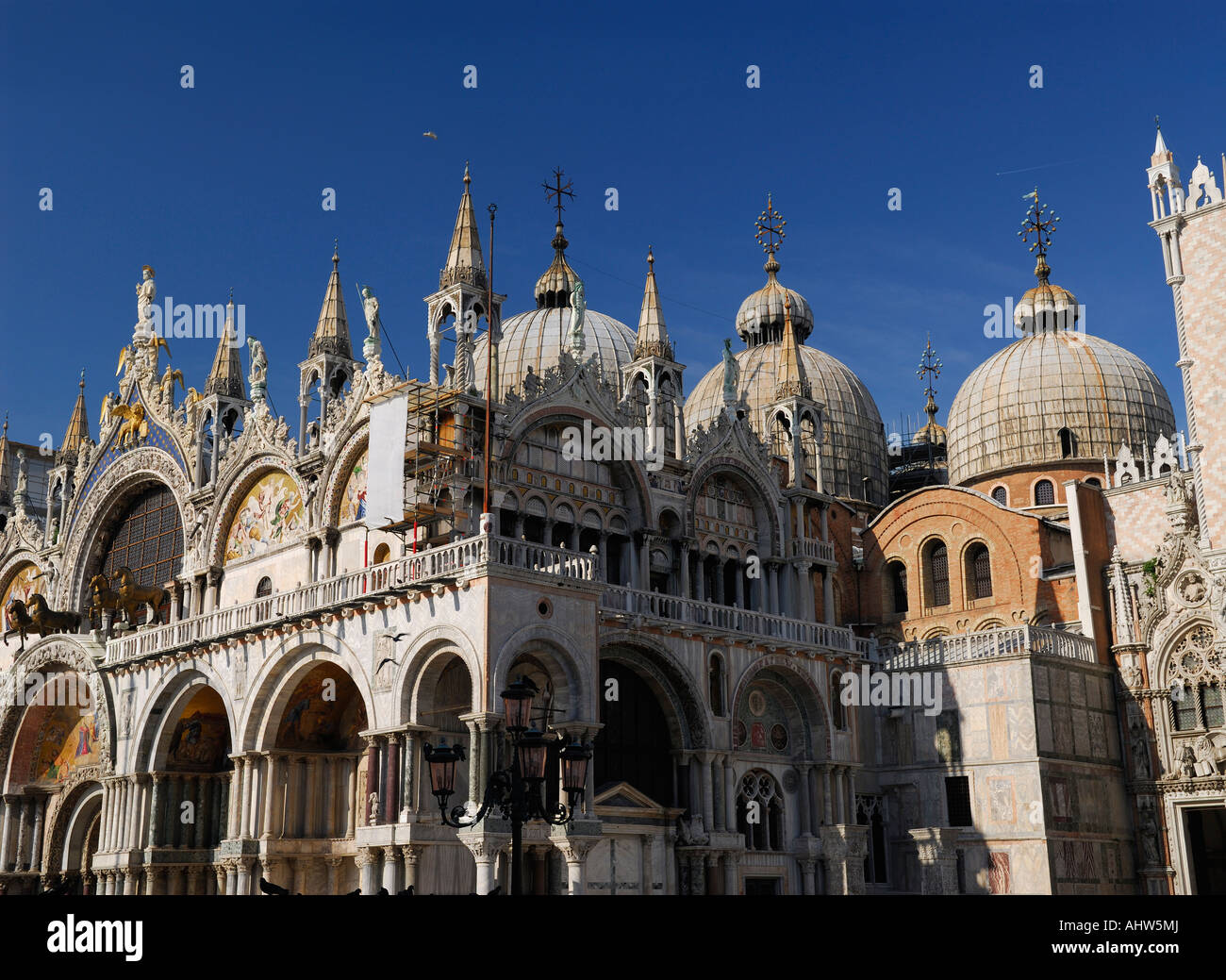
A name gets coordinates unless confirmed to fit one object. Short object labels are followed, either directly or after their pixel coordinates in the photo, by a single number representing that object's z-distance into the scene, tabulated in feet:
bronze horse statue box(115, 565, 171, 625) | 121.80
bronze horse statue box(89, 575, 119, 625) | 122.01
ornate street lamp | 51.88
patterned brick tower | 101.60
